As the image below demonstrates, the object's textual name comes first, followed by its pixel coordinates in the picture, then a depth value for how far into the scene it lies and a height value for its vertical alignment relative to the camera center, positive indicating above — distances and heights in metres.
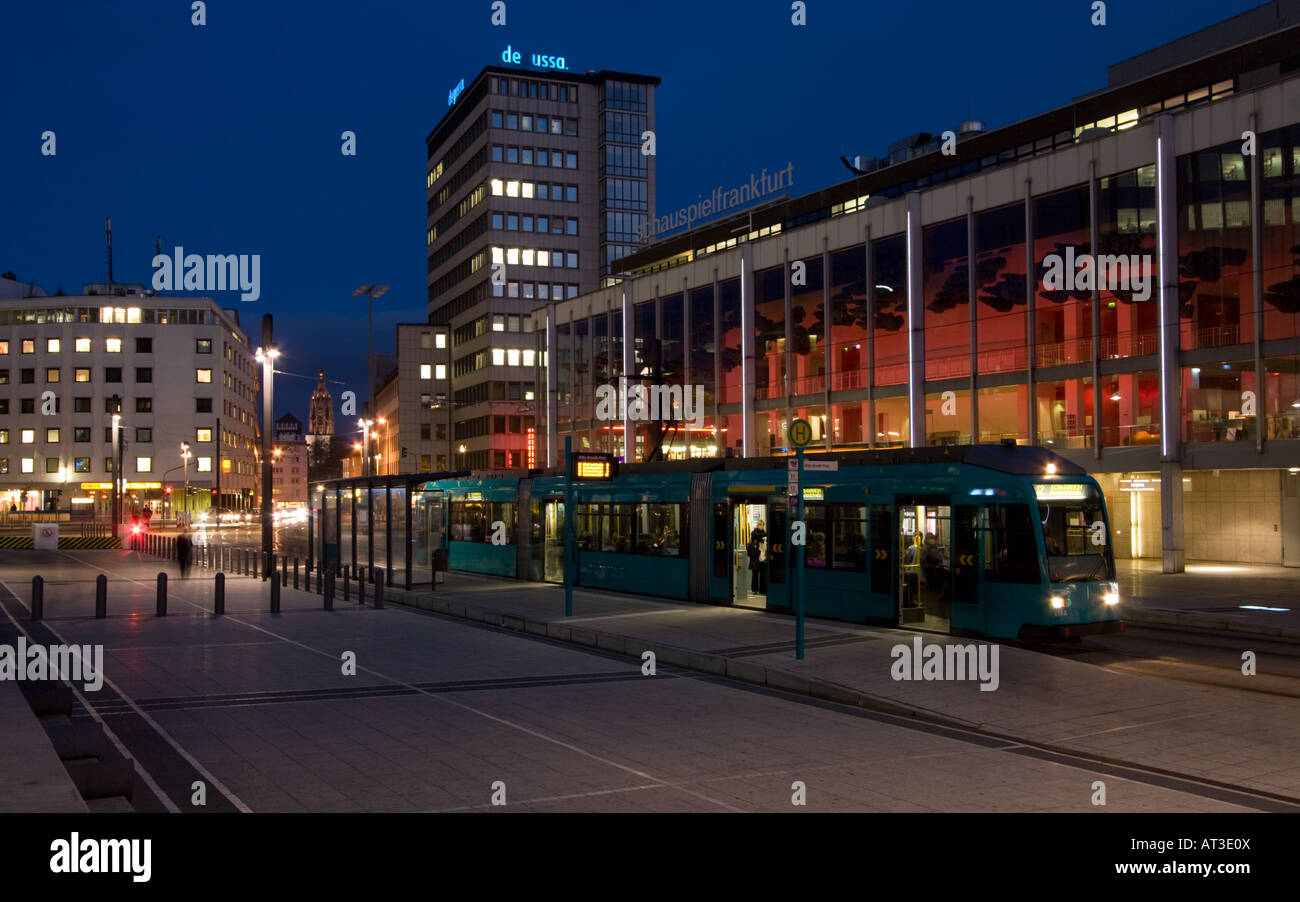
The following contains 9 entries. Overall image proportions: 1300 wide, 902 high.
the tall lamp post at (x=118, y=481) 60.12 +0.38
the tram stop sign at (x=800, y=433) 14.87 +0.63
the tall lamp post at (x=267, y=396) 32.59 +2.84
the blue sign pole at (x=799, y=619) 14.61 -1.91
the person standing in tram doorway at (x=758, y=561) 21.33 -1.62
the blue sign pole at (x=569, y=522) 20.27 -0.79
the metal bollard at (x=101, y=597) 21.02 -2.15
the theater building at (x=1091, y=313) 30.77 +5.68
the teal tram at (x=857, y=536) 16.05 -1.09
